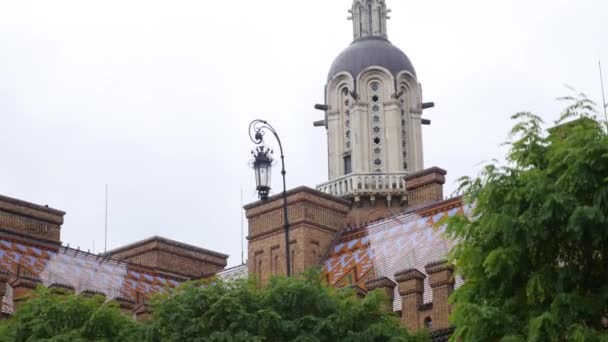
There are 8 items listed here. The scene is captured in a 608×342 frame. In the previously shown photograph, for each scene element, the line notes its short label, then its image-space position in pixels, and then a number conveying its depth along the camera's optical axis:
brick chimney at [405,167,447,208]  61.72
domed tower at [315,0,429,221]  76.38
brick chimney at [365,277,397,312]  49.34
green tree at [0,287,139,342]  43.56
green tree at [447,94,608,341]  31.91
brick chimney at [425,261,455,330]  47.84
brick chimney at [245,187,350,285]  59.53
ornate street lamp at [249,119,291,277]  44.34
